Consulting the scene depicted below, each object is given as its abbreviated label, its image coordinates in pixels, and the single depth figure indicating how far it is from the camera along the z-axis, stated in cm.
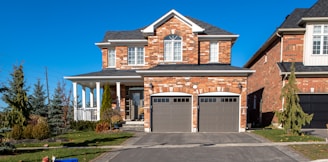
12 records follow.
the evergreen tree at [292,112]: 1062
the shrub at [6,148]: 767
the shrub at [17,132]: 1014
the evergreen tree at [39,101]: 1714
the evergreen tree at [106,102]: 1494
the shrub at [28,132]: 1033
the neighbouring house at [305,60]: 1364
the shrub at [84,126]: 1501
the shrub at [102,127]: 1360
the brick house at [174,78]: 1312
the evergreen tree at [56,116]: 1334
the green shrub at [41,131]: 1040
